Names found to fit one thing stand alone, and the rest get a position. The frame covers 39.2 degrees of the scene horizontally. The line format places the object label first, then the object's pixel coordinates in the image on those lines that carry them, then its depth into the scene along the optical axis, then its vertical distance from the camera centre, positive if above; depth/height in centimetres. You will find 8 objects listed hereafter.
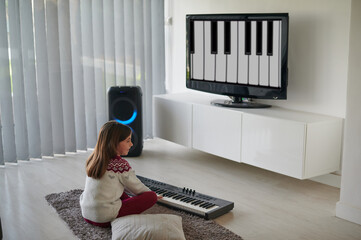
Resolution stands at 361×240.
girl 308 -88
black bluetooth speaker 477 -63
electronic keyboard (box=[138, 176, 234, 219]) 337 -112
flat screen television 412 -16
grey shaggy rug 308 -118
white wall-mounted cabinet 379 -80
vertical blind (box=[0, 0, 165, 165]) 458 -26
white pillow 286 -108
